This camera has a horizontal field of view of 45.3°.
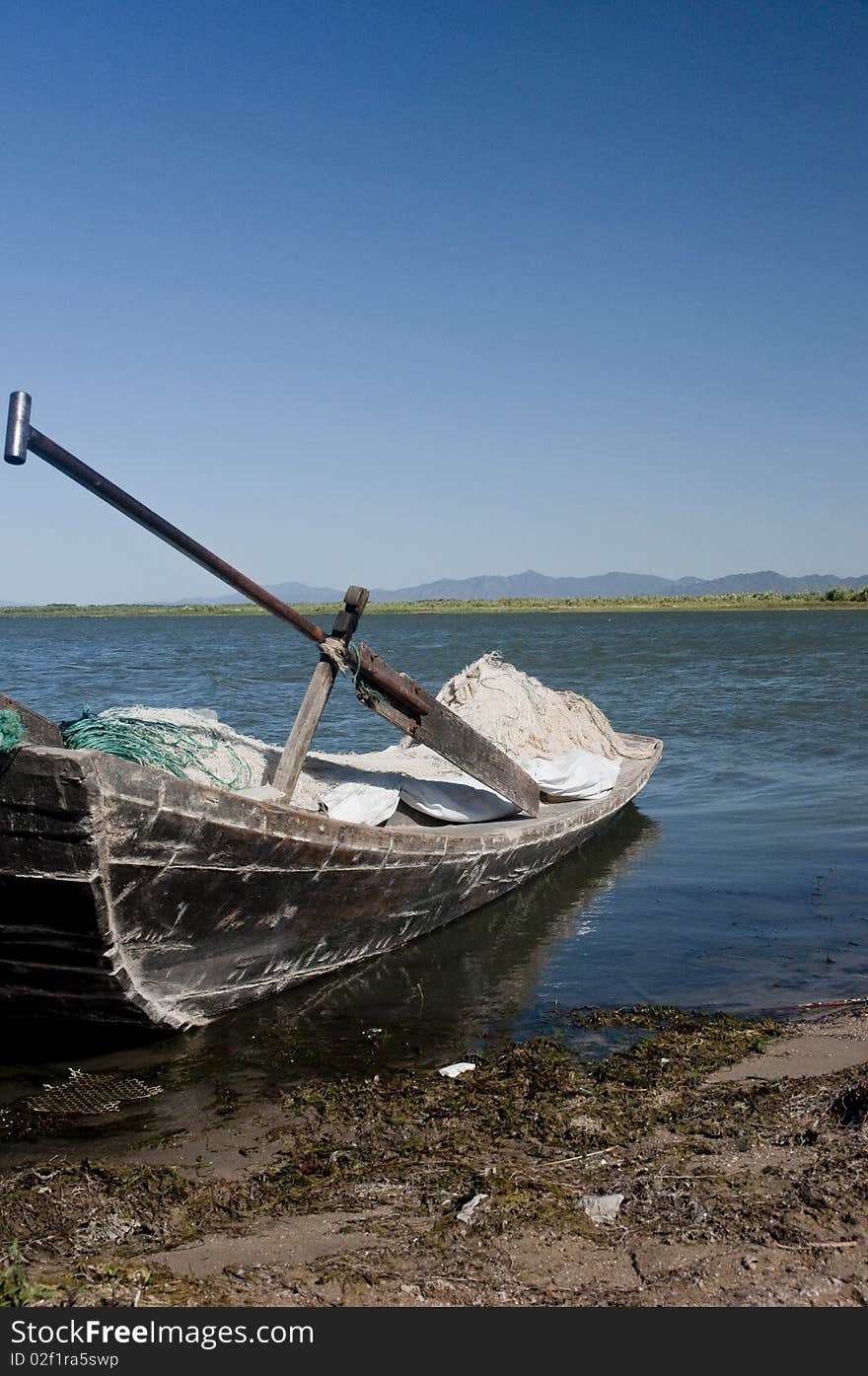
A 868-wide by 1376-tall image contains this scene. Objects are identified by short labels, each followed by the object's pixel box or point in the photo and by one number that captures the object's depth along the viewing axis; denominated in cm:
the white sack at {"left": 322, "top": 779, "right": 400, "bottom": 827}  720
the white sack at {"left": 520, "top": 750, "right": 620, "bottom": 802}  973
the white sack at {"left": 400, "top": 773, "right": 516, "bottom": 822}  819
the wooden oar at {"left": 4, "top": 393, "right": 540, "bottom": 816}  515
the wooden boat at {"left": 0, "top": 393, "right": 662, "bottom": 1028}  447
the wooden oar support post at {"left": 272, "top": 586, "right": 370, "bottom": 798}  674
